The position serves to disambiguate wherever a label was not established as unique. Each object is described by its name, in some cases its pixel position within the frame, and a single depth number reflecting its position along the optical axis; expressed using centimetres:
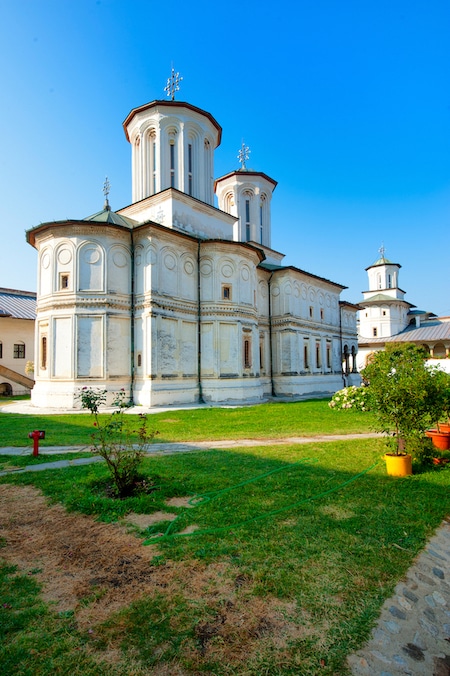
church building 1647
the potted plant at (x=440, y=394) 662
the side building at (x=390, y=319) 4544
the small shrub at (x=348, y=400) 1512
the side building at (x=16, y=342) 2453
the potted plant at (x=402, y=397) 632
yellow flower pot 617
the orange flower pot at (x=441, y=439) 799
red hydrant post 736
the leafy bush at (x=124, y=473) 514
